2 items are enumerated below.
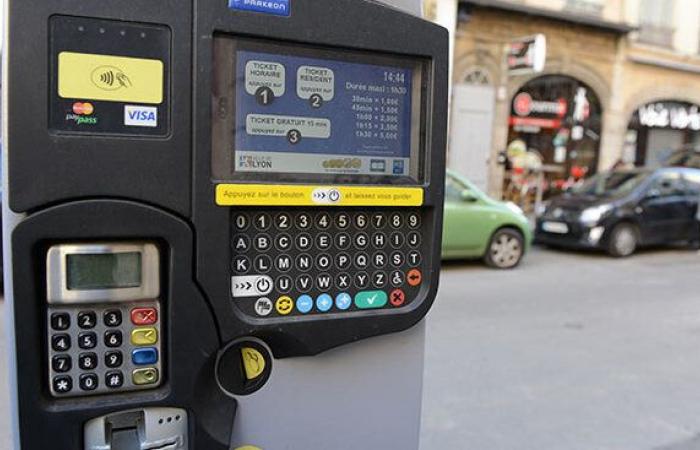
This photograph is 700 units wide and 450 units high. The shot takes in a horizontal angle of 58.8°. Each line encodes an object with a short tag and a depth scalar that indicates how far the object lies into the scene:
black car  9.43
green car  7.94
